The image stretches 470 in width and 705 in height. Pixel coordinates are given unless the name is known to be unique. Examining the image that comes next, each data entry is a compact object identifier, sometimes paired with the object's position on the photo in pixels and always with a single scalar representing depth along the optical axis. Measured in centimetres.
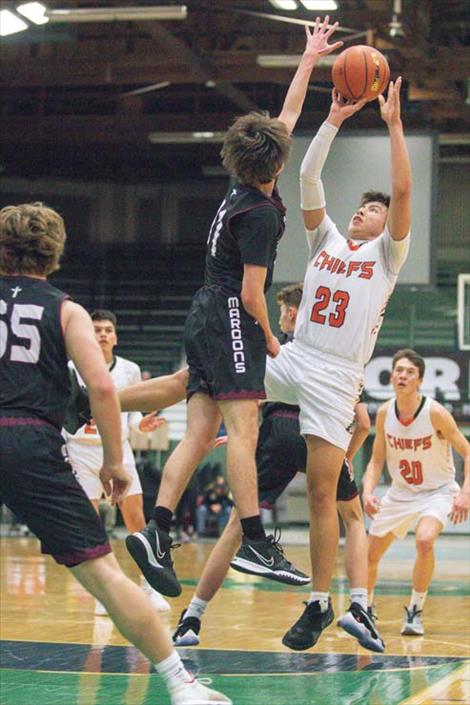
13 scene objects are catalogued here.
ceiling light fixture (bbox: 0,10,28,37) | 1468
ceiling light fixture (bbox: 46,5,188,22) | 1438
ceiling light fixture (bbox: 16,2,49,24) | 1428
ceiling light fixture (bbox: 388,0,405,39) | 1464
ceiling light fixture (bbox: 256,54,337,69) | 1650
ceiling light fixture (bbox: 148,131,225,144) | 2134
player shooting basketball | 628
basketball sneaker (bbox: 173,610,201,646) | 655
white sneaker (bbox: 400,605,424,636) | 902
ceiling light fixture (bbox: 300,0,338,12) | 1439
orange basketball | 627
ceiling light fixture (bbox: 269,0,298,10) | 1452
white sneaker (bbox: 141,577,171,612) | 976
